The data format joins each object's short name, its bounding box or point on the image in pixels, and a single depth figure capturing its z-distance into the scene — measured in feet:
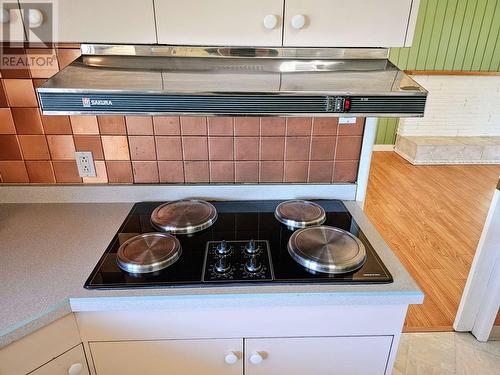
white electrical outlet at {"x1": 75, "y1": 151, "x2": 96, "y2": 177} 4.62
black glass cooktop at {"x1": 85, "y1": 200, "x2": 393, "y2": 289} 3.32
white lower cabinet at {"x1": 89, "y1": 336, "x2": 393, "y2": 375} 3.49
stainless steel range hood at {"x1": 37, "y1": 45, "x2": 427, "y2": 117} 2.70
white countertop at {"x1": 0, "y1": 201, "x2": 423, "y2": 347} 3.01
